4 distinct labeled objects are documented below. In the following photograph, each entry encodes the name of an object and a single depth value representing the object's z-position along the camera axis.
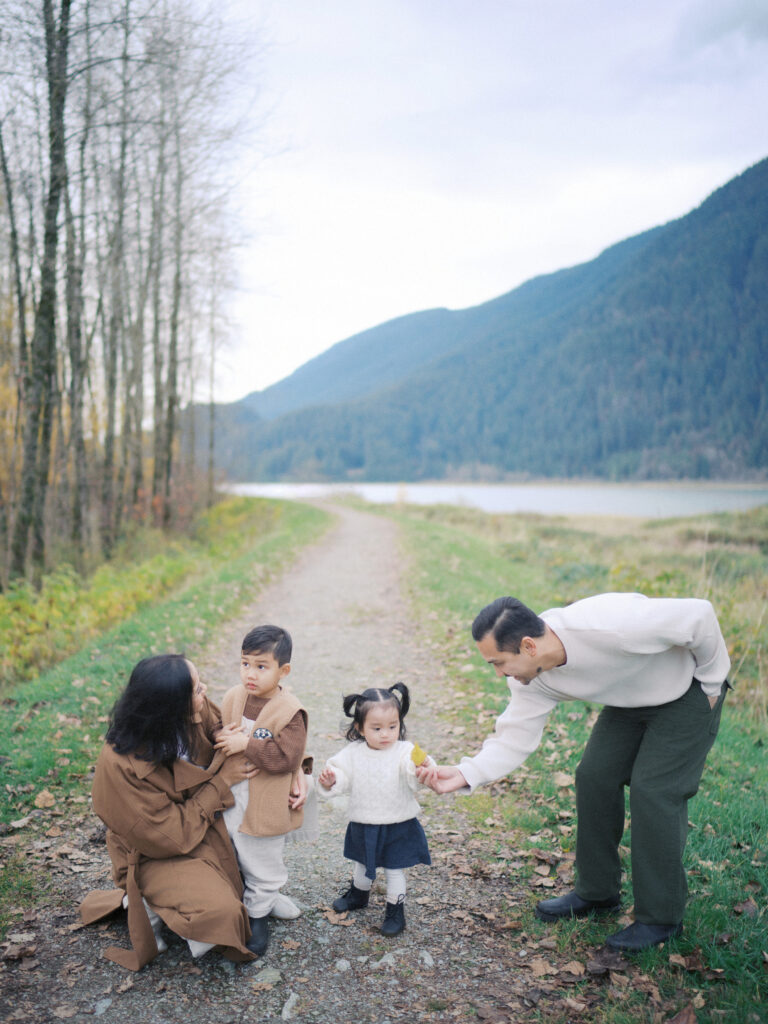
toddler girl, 3.18
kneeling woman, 2.89
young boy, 3.09
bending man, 2.89
